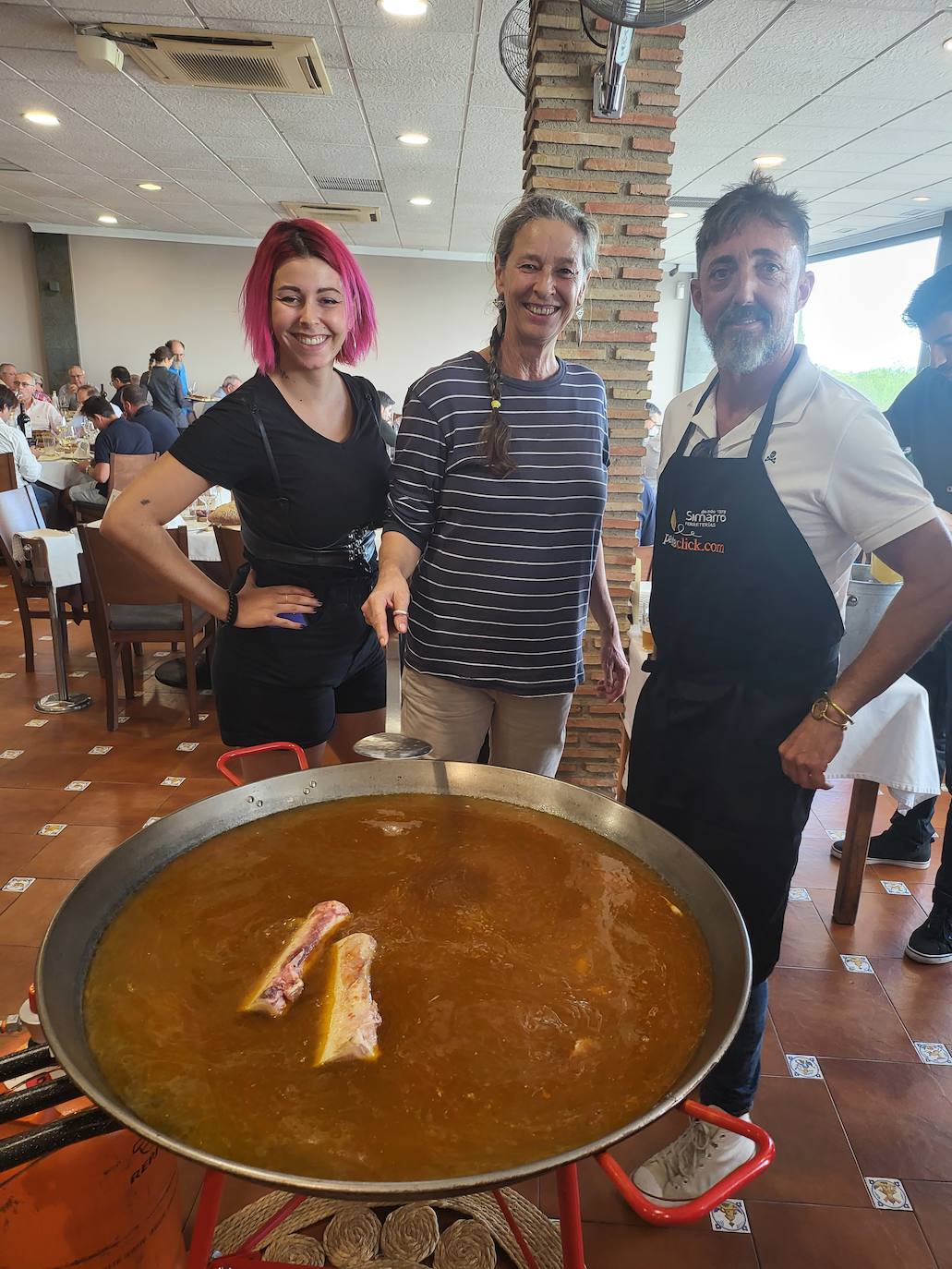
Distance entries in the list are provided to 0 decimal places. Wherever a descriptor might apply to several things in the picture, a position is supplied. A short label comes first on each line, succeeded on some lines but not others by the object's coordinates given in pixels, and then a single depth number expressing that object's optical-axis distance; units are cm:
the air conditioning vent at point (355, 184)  783
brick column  284
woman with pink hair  173
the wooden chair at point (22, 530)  421
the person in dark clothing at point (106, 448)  596
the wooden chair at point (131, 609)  378
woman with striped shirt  168
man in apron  132
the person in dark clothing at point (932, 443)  270
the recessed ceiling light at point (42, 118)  605
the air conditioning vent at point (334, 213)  927
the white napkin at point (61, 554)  414
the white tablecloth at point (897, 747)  233
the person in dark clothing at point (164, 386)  1013
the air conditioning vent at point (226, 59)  440
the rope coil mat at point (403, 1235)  153
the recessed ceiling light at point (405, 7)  391
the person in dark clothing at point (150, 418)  660
